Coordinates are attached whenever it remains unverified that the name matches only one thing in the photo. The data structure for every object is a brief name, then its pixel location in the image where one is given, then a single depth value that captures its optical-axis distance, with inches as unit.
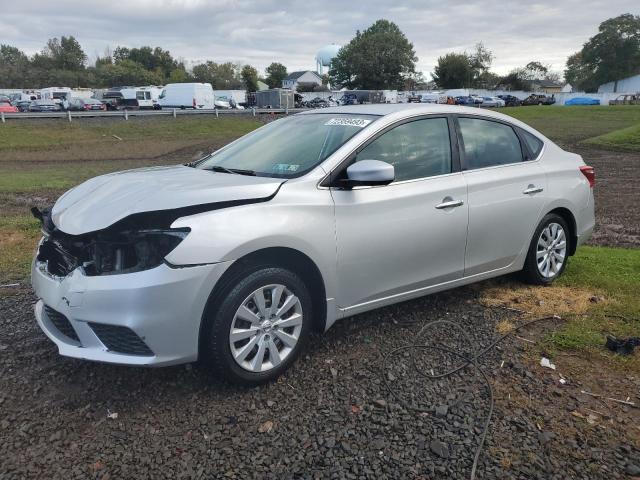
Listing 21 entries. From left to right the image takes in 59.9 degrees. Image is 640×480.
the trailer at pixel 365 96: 2048.2
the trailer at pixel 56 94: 2085.4
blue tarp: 2598.4
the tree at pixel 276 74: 4534.9
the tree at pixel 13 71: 3730.3
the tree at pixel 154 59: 4589.1
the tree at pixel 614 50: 3425.2
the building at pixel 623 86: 3425.2
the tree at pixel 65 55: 4195.4
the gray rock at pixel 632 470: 108.0
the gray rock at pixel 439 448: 113.7
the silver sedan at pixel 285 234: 124.2
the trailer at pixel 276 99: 1959.9
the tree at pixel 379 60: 3754.9
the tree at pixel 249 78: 3909.9
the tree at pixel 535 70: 4282.5
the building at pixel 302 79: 4136.3
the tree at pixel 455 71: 3745.1
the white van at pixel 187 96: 1946.4
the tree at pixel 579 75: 3725.4
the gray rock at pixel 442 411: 127.1
